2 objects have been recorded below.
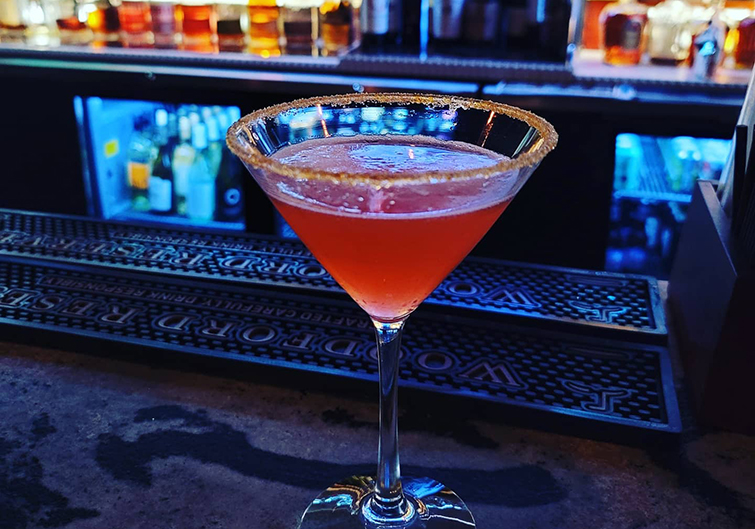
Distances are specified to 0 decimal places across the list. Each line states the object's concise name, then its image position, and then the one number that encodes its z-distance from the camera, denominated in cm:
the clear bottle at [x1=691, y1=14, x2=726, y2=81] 228
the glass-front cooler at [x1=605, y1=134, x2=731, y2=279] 269
